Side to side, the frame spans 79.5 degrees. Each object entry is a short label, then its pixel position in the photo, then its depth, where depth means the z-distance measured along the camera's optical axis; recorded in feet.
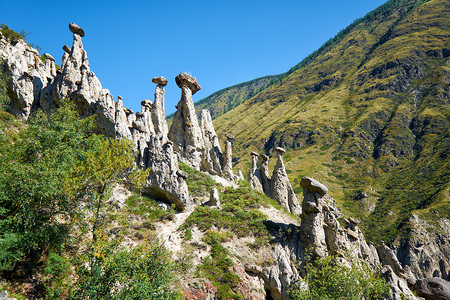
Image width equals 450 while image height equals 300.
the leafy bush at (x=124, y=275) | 46.32
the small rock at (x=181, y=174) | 102.50
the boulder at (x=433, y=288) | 80.67
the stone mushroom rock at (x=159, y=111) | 143.80
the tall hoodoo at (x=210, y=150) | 142.00
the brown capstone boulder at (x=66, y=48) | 145.07
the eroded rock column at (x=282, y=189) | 147.16
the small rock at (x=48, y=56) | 168.32
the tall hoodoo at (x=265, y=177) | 156.68
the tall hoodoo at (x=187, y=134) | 138.62
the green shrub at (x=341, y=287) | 62.95
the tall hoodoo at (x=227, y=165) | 143.64
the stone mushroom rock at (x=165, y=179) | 100.07
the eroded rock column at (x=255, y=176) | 153.18
